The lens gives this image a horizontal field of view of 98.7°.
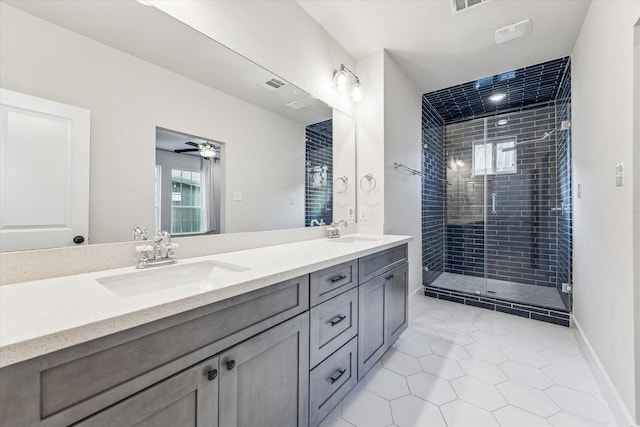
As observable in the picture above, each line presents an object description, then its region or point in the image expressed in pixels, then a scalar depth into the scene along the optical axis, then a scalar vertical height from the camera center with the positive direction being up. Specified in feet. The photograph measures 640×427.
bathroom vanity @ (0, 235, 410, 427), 1.82 -1.22
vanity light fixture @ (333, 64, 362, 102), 7.75 +3.87
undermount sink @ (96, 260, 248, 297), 3.26 -0.82
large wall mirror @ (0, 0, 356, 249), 3.06 +1.62
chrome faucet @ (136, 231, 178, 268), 3.69 -0.52
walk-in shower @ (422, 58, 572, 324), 10.34 +1.11
